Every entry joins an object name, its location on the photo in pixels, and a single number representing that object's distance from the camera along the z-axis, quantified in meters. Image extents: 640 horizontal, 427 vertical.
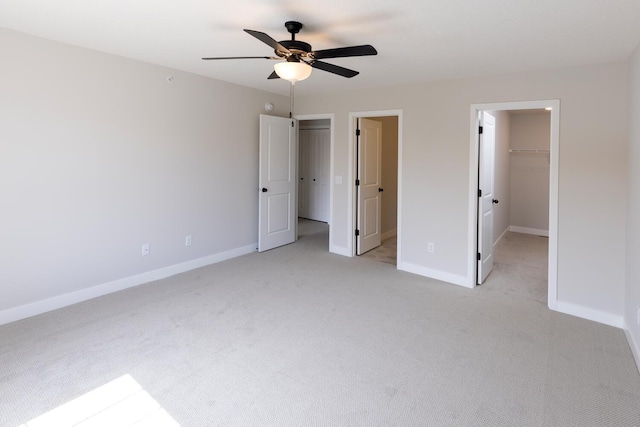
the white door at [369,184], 5.26
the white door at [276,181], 5.30
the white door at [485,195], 4.07
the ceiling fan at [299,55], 2.37
